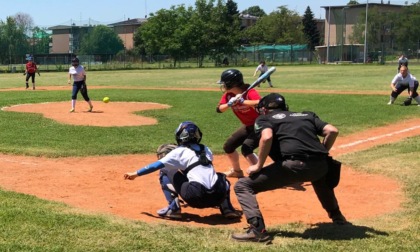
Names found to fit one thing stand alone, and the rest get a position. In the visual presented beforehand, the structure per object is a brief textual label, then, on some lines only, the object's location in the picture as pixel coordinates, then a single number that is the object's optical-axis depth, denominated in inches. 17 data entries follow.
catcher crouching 244.5
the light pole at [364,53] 3034.2
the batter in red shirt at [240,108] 280.4
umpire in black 210.2
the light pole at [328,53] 3259.1
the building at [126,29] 5398.6
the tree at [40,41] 3764.8
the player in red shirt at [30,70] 1190.3
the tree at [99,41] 4446.4
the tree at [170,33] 3117.6
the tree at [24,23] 3543.3
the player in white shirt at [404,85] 782.5
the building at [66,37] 5039.1
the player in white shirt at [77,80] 689.0
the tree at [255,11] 6343.5
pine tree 4345.5
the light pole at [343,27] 3297.2
